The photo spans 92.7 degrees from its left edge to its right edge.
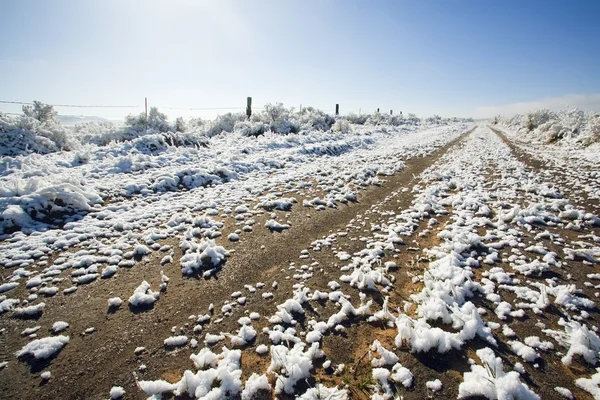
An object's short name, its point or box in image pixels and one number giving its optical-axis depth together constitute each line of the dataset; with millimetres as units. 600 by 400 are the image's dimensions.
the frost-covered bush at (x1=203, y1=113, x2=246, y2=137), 24250
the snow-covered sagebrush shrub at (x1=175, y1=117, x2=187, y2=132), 20875
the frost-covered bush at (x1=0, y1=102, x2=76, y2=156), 12969
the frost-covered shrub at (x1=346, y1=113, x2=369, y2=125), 41125
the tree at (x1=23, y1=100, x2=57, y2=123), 16422
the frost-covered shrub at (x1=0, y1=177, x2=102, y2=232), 6348
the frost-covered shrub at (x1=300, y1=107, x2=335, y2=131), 27844
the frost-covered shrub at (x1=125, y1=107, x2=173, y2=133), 18636
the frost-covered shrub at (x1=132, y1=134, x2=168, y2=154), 13477
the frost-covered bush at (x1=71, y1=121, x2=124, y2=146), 17750
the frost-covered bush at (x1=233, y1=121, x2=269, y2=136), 22250
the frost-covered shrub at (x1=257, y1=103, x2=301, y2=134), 24000
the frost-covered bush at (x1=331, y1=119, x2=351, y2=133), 26953
